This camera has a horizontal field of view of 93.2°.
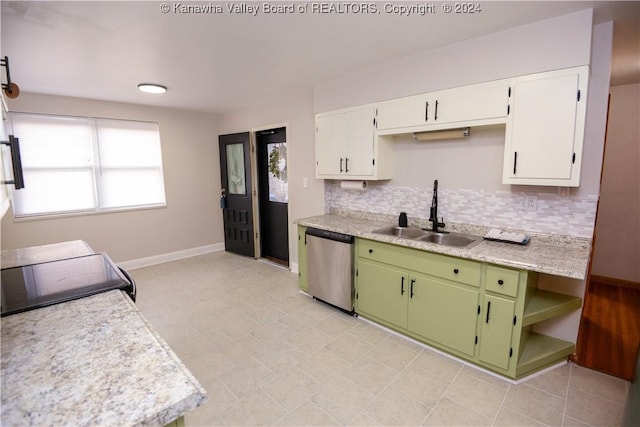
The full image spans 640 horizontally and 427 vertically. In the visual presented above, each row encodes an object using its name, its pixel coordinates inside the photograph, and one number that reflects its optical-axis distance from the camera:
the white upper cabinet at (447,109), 2.25
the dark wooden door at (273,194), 4.54
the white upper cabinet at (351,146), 2.99
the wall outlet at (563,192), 2.19
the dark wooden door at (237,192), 4.89
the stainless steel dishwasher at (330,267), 2.94
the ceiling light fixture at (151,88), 3.36
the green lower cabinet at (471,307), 2.01
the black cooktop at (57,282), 1.28
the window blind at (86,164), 3.71
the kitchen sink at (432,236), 2.58
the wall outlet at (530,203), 2.32
